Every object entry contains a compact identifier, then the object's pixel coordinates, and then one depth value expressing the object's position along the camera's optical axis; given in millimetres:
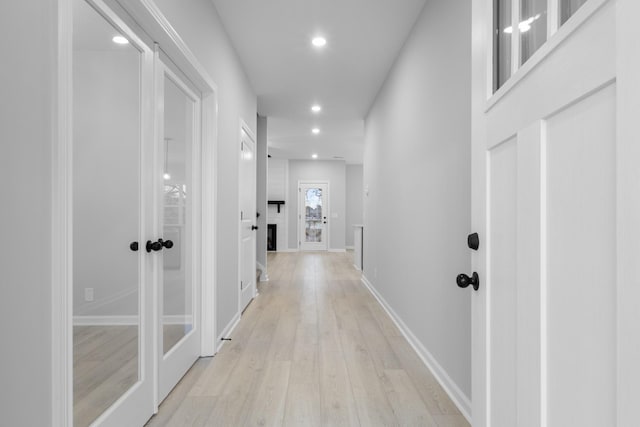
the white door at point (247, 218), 3902
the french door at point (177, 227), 2008
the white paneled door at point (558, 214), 536
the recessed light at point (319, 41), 3299
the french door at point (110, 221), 1336
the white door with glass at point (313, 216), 10781
